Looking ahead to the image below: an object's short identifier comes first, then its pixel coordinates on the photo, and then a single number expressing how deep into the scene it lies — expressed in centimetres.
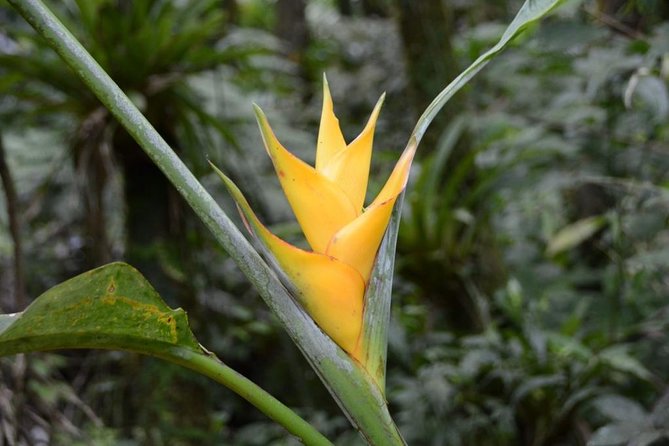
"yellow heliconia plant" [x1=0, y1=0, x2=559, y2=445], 141
